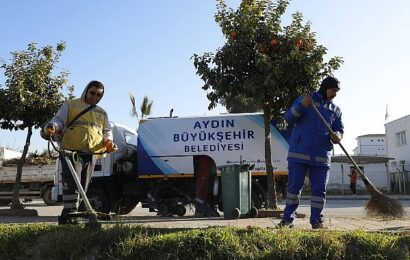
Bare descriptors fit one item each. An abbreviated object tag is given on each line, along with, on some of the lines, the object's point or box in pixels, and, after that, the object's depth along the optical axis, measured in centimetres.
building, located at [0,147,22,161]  3726
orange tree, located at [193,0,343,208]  1163
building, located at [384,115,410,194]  3434
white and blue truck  1363
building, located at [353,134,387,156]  7612
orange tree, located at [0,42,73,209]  1431
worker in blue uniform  644
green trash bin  1081
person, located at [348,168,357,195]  2829
